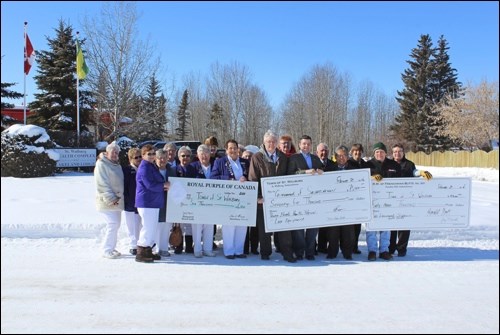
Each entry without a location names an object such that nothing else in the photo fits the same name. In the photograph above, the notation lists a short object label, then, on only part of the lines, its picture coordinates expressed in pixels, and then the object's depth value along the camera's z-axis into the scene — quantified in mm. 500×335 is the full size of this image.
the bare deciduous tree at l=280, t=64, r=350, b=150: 49844
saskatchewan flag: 23281
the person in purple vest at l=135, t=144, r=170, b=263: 6477
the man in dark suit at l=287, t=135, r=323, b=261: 6855
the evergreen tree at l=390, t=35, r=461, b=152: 40188
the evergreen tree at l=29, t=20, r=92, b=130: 29094
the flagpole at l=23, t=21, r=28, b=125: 21531
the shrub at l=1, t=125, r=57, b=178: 16094
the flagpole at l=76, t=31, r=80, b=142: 21697
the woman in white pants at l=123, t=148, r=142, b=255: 6871
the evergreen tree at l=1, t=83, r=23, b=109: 23016
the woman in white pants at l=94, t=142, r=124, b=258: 6566
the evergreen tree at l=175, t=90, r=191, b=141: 56319
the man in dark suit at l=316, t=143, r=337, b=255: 7098
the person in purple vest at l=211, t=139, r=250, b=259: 6910
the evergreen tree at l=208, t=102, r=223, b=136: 48875
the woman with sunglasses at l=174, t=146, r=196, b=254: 7113
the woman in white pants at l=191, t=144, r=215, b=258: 6945
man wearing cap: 7066
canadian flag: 22125
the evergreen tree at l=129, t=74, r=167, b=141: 28359
